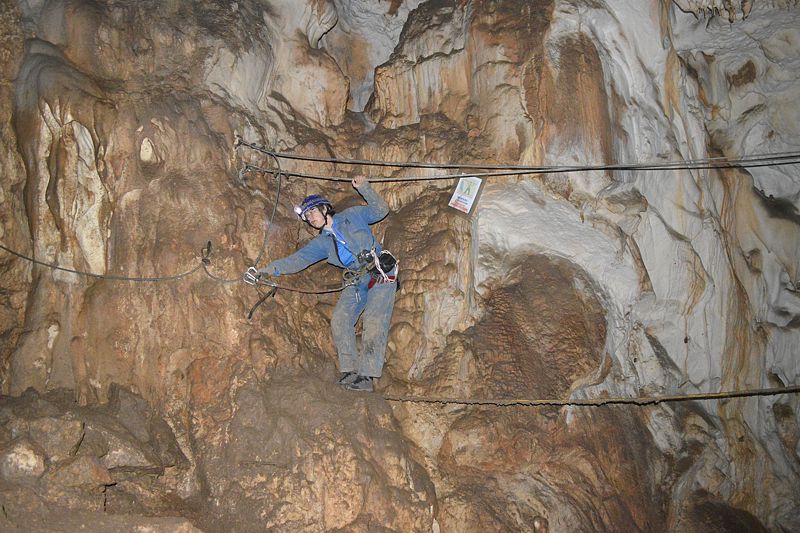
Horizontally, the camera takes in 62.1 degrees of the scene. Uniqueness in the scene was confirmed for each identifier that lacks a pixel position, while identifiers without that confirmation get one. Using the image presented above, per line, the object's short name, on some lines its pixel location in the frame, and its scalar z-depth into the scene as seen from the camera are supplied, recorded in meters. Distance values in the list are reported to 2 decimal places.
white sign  6.77
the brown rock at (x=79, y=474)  5.38
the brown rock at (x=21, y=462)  5.27
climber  6.21
